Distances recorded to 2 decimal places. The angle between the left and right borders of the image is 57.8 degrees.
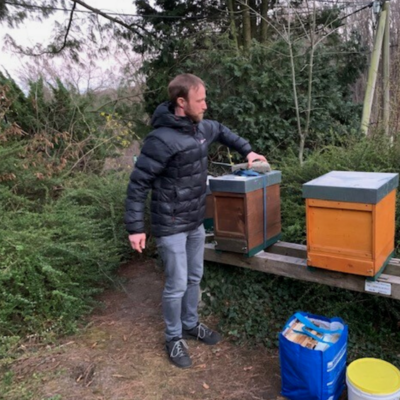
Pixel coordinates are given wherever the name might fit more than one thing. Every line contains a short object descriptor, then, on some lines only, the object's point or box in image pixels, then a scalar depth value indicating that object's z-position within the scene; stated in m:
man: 2.31
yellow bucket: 1.78
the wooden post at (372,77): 5.88
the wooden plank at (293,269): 2.23
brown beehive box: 2.46
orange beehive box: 1.99
